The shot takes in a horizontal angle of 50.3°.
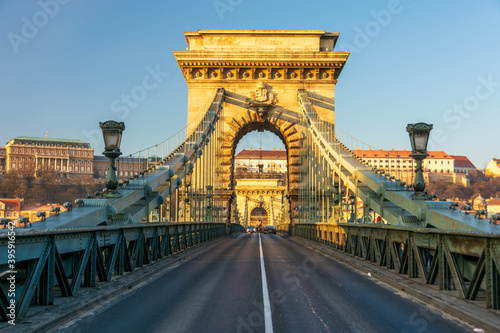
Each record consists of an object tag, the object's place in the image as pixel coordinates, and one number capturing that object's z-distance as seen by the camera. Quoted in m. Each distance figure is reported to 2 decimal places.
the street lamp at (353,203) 22.85
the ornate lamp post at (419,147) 15.02
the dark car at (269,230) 74.50
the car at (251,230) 84.65
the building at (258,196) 116.50
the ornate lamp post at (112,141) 14.25
